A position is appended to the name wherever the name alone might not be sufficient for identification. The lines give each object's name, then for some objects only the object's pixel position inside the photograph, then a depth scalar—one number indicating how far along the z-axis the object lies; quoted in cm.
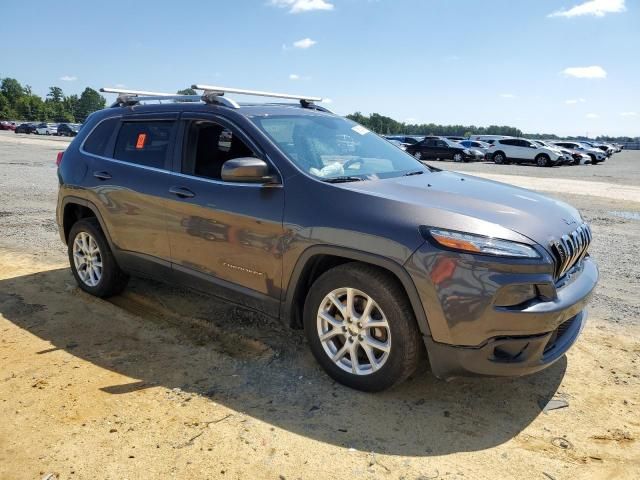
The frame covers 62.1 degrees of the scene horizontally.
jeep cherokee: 287
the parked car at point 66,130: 5853
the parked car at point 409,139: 3674
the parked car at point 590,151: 3775
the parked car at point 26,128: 6188
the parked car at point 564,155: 3225
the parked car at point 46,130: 6062
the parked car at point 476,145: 3573
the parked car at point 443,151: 3344
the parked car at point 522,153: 3116
